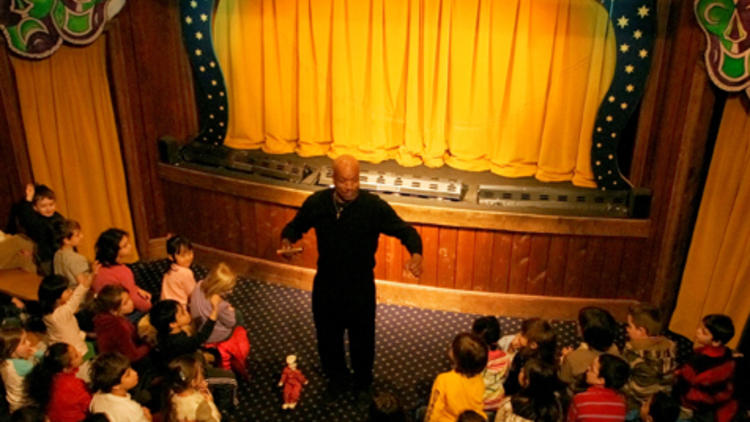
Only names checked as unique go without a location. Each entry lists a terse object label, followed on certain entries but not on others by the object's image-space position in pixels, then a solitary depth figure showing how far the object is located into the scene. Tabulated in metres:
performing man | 3.82
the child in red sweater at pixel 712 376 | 3.65
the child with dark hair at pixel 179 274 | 4.33
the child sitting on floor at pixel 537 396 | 3.26
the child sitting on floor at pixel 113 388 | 3.38
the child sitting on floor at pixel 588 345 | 3.70
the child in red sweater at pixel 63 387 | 3.52
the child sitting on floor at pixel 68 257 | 4.43
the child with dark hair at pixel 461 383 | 3.35
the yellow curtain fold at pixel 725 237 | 4.37
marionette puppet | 4.21
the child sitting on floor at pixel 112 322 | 3.92
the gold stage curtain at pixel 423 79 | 4.86
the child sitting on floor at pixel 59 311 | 3.97
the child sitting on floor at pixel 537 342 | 3.67
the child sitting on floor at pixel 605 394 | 3.33
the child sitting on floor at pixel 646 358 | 3.71
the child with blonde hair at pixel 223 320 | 4.09
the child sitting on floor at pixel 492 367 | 3.81
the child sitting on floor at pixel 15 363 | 3.68
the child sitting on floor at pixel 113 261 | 4.29
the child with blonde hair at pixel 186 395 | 3.44
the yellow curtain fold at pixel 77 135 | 5.12
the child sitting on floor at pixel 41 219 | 4.80
